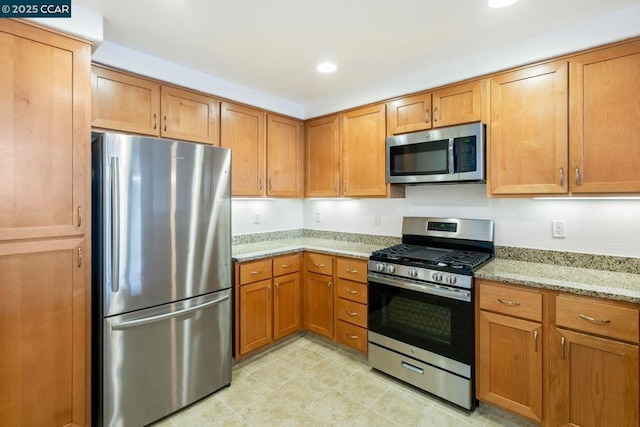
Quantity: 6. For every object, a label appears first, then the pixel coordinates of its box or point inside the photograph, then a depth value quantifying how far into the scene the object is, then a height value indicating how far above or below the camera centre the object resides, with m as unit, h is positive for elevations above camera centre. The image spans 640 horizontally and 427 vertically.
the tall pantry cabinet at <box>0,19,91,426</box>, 1.55 -0.07
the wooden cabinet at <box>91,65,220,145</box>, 2.14 +0.77
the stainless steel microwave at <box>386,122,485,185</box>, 2.28 +0.43
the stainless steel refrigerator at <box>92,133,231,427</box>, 1.81 -0.39
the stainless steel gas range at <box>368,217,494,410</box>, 2.08 -0.69
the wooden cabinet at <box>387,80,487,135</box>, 2.33 +0.82
